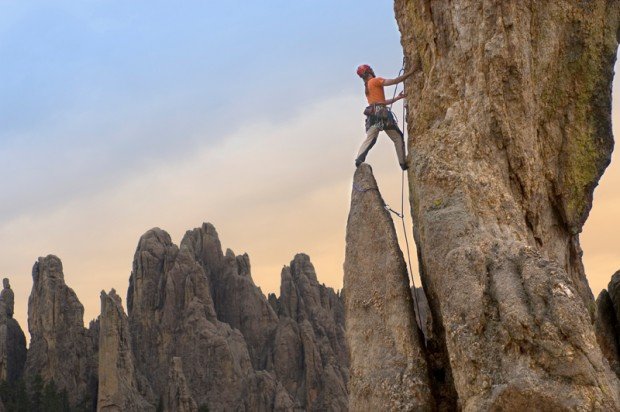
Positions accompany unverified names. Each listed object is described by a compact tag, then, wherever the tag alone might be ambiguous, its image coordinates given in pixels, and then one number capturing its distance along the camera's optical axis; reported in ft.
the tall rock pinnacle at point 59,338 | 291.17
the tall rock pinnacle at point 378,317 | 50.44
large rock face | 44.42
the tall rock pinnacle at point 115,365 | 272.31
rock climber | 59.11
